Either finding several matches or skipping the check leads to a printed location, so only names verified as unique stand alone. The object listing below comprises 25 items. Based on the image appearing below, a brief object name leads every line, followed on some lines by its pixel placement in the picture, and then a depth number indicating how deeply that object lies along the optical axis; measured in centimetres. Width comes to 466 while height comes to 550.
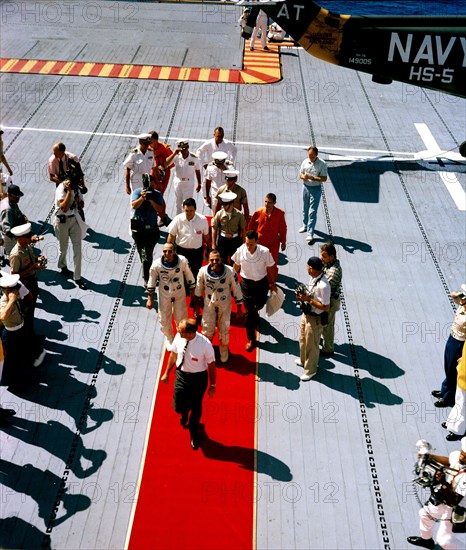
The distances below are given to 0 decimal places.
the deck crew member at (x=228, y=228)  830
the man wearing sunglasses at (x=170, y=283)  735
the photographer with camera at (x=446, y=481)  518
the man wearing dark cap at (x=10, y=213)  823
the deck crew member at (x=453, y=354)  688
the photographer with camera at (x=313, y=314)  707
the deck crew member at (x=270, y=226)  841
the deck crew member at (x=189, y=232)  804
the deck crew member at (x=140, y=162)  977
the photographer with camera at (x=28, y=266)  749
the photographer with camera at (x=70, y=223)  870
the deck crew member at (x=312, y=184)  1002
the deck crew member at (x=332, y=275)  721
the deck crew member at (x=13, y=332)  682
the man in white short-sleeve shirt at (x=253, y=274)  763
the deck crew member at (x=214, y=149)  1011
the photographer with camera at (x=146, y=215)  849
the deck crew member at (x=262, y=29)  1923
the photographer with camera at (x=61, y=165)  955
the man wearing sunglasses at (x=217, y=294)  725
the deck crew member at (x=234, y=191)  873
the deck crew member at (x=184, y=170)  989
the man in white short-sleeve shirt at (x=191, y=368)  614
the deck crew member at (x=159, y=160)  1007
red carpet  590
